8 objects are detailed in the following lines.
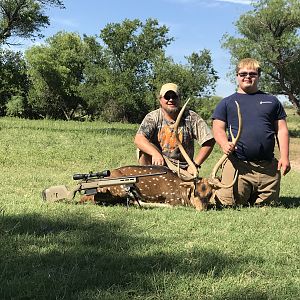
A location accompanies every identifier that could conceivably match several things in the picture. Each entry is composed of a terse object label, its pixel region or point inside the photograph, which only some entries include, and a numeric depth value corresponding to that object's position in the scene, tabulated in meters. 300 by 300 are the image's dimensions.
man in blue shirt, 6.14
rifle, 5.59
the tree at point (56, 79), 42.84
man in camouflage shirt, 6.59
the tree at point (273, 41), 24.81
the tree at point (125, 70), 38.91
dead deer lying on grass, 5.72
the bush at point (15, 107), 40.71
